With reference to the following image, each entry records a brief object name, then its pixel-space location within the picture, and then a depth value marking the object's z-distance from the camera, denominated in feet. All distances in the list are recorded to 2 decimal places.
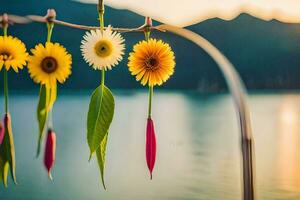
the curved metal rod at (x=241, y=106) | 2.28
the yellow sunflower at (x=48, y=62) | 3.07
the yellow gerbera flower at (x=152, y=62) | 3.10
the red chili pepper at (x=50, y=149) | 3.13
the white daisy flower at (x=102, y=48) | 3.14
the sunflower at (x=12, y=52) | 3.21
